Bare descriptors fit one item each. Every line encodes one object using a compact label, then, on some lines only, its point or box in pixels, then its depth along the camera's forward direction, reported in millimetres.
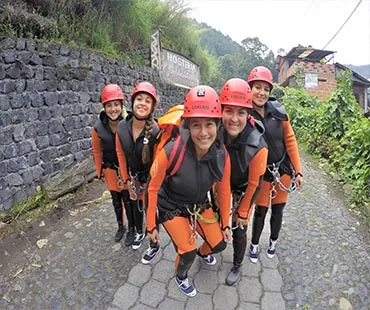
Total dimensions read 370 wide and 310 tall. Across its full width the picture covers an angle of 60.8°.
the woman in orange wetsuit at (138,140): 2883
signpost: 8062
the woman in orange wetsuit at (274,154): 2732
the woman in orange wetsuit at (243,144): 2355
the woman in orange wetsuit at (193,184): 2227
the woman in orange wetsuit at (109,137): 3209
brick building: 20922
